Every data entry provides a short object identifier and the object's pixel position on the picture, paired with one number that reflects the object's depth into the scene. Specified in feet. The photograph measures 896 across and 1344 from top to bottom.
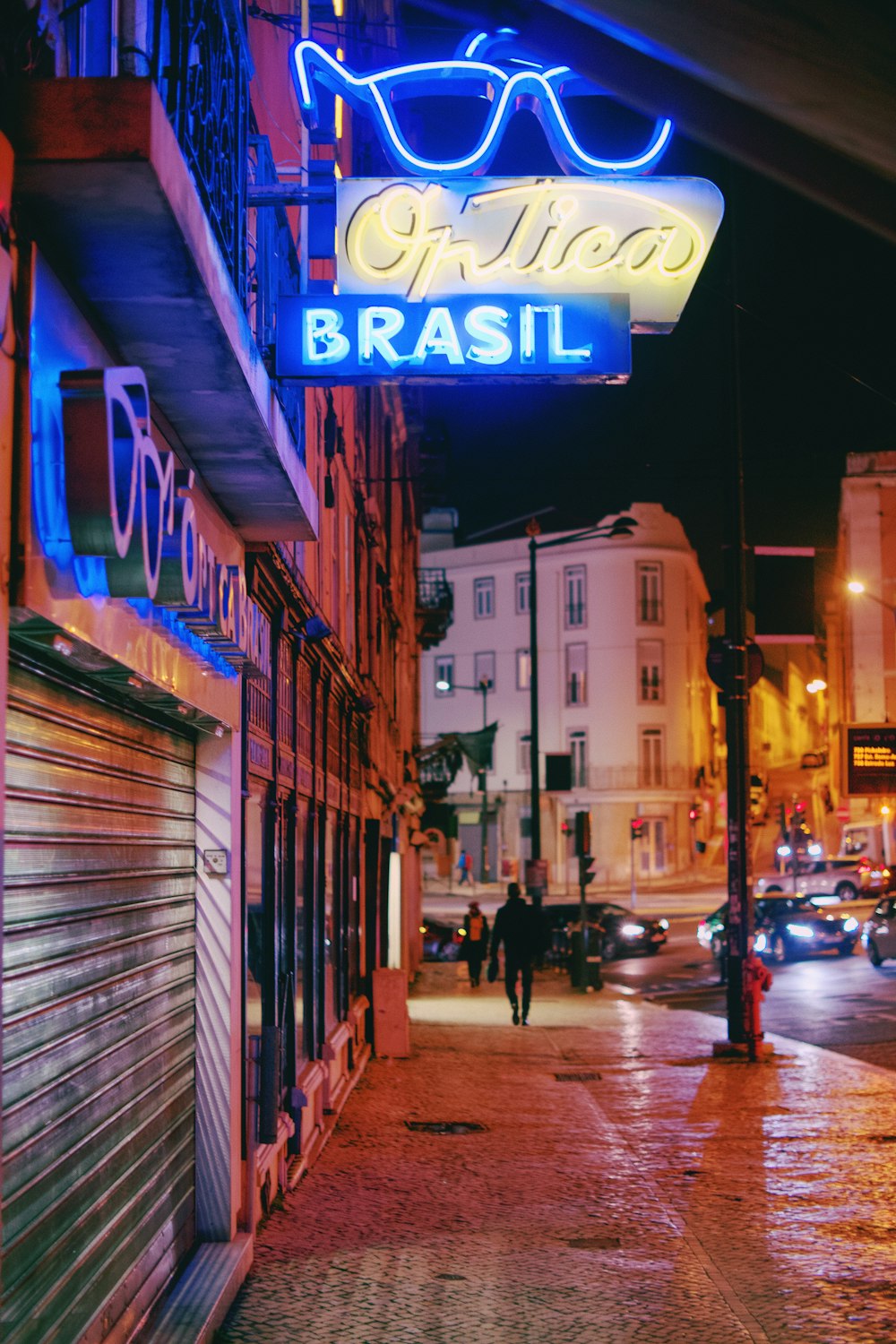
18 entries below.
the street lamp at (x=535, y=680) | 97.92
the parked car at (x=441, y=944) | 114.52
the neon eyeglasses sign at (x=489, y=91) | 25.48
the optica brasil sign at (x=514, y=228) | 24.40
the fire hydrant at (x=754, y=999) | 52.80
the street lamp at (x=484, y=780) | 208.13
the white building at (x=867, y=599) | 194.08
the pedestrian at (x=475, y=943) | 86.53
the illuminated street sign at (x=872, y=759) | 65.31
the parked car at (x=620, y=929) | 110.01
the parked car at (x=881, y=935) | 88.49
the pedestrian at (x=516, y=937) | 63.46
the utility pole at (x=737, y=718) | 54.03
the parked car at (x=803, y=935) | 103.09
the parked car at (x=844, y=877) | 154.81
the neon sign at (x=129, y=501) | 12.85
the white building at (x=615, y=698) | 217.56
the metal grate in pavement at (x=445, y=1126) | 38.63
